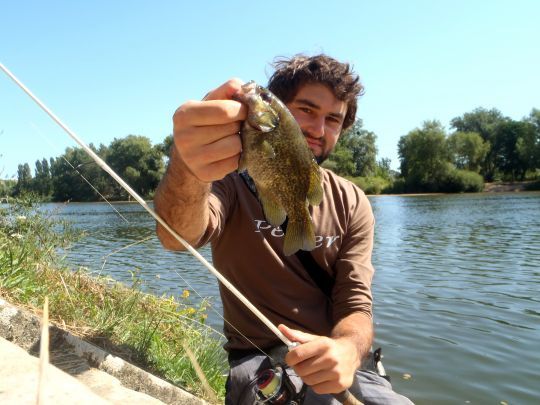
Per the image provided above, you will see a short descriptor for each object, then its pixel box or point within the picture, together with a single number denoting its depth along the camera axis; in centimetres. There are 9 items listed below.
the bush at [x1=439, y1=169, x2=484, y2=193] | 6881
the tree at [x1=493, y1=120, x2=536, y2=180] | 7512
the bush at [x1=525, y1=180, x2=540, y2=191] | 6719
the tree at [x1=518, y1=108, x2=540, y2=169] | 7462
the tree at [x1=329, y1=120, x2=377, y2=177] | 8112
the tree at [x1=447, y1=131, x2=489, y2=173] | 7400
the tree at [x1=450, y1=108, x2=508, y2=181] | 8269
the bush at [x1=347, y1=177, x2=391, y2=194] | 7600
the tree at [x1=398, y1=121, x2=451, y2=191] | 7262
